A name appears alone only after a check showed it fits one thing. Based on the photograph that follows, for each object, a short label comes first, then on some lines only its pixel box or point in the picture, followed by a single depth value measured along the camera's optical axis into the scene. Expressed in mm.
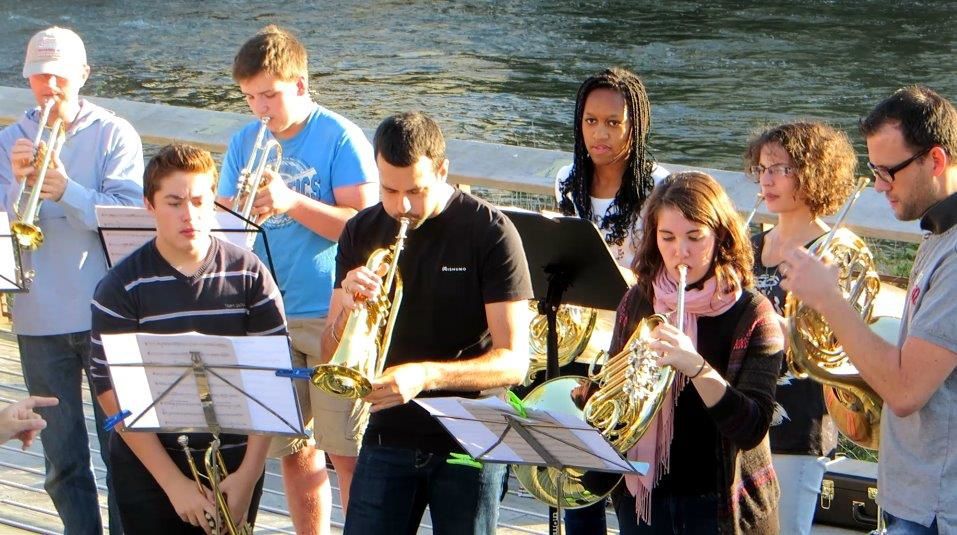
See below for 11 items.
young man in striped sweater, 7562
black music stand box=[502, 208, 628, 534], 8141
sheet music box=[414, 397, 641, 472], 6430
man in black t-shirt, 7289
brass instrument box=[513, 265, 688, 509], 6785
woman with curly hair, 8008
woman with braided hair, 8883
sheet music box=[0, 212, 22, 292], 8703
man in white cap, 9281
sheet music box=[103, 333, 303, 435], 6883
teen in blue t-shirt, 9094
